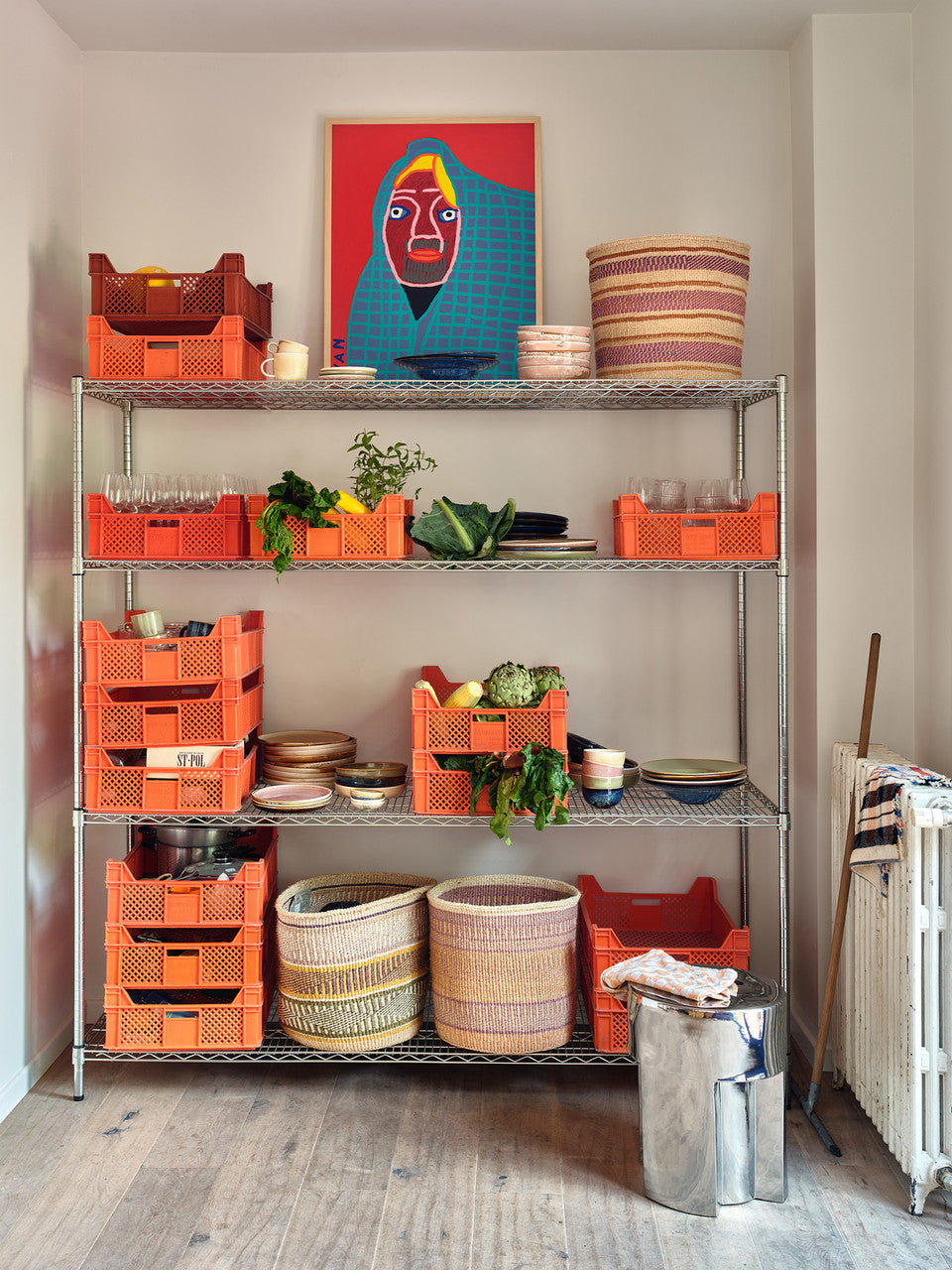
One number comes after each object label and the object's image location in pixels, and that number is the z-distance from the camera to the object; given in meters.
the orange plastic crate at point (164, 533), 2.90
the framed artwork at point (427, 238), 3.24
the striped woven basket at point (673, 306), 2.83
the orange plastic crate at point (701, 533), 2.84
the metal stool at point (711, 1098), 2.35
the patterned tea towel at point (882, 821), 2.41
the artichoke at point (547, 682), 2.86
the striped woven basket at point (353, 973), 2.83
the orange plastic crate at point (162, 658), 2.86
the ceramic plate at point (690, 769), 2.91
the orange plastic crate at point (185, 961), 2.86
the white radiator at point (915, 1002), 2.30
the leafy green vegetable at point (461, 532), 2.85
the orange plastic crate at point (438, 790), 2.83
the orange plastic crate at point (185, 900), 2.88
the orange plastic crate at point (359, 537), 2.88
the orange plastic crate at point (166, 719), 2.87
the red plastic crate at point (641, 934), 2.87
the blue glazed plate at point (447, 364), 2.87
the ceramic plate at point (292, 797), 2.86
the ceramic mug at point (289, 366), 2.89
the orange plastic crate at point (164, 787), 2.86
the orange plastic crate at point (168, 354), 2.87
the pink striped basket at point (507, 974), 2.82
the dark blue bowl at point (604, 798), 2.86
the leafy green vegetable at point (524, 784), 2.71
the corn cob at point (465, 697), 2.85
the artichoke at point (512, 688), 2.84
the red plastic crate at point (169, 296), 2.87
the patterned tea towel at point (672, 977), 2.40
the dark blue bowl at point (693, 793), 2.91
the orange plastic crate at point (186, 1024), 2.87
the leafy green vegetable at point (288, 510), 2.80
